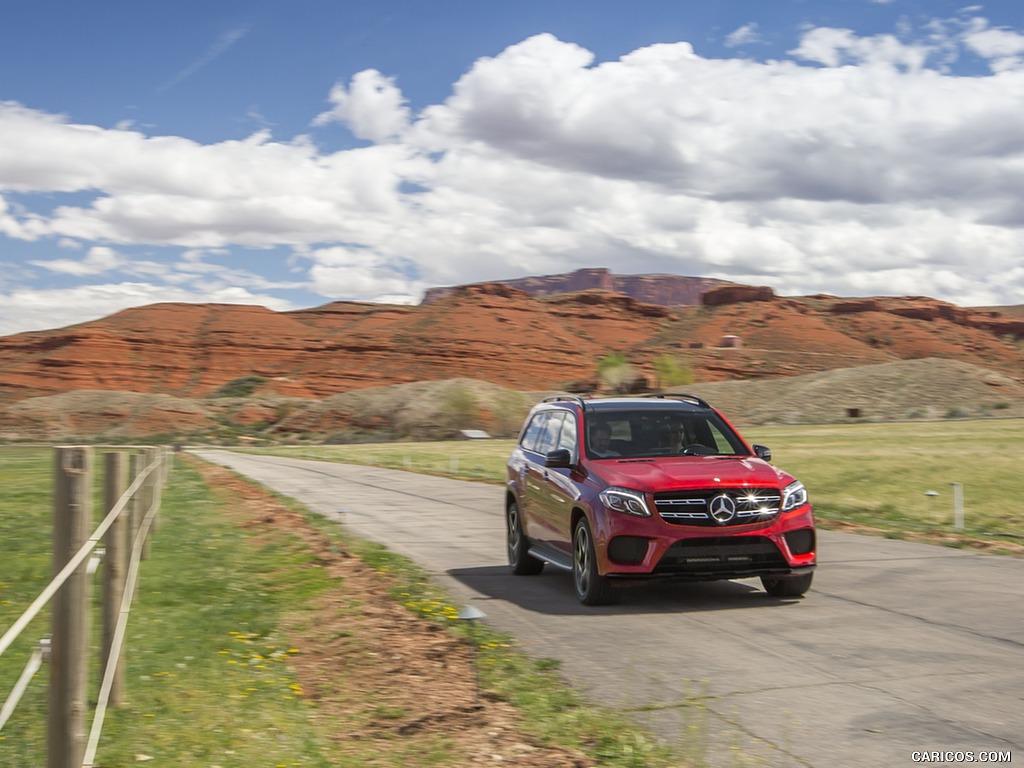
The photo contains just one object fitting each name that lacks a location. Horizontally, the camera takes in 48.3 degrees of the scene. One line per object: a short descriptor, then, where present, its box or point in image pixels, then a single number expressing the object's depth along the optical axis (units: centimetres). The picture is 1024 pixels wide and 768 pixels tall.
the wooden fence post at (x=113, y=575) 602
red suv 945
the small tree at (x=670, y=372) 13362
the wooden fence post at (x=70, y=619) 381
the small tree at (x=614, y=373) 13062
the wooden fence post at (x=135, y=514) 888
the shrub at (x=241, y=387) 13138
